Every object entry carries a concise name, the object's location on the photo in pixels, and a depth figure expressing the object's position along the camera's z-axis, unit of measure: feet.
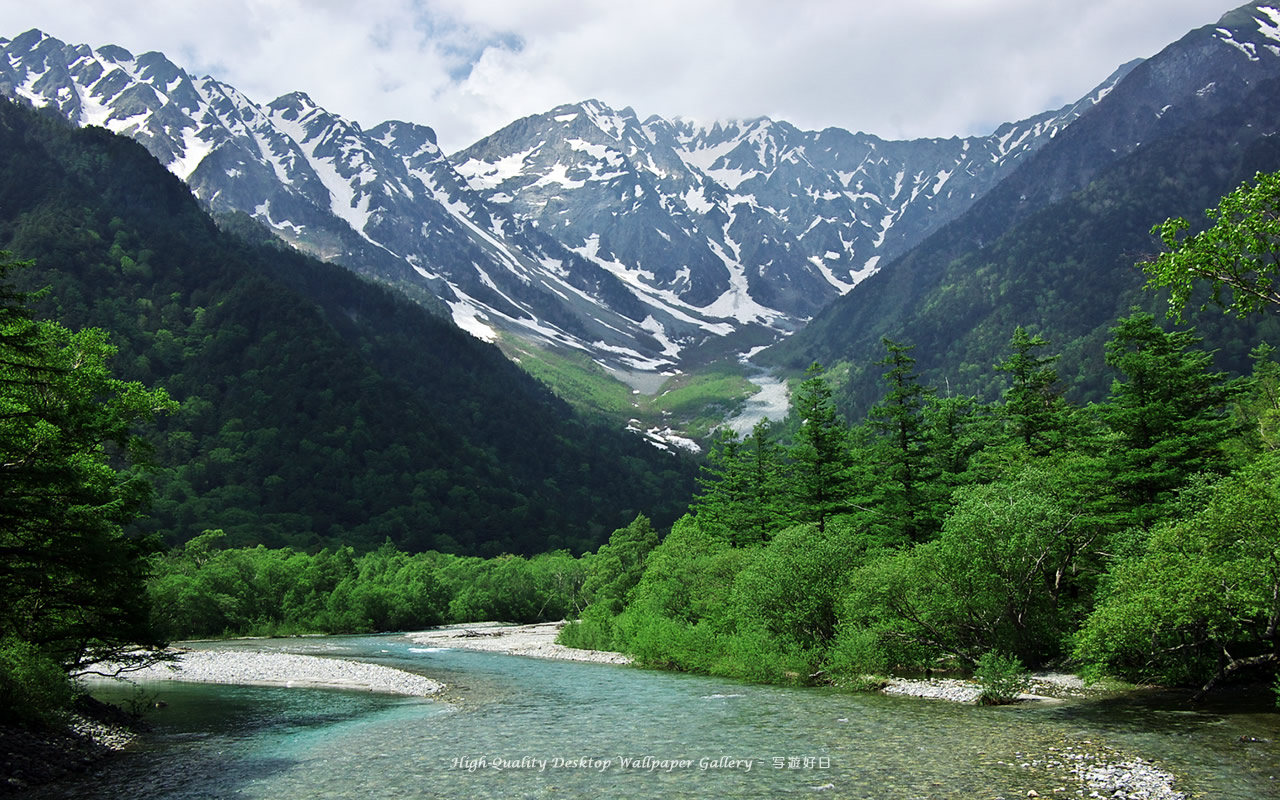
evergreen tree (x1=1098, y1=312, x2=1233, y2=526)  125.39
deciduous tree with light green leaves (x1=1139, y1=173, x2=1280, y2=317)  66.85
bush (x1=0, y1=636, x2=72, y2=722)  79.56
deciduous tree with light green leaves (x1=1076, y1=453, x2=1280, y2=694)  88.89
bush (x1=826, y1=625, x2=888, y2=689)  139.03
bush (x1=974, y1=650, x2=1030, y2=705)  115.65
